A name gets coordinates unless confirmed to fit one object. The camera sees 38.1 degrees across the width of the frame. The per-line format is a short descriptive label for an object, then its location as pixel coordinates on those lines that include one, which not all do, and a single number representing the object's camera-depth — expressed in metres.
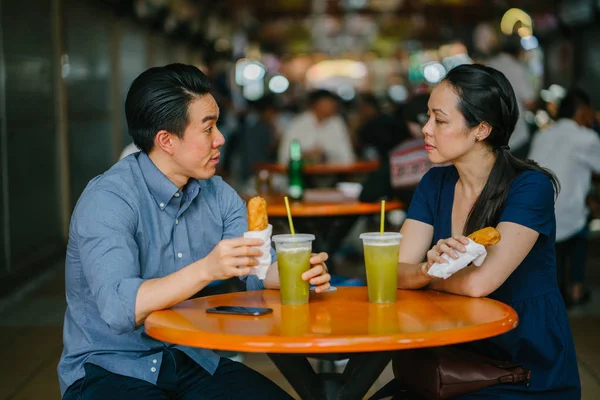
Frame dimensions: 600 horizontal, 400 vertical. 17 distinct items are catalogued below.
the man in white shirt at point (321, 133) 9.41
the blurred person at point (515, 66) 7.41
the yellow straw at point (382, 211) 2.29
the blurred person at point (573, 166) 5.88
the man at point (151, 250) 2.23
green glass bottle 5.48
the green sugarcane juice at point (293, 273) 2.20
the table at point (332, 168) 8.42
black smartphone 2.16
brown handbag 2.24
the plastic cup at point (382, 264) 2.25
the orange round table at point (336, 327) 1.89
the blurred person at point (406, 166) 5.20
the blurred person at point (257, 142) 11.44
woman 2.38
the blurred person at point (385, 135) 6.68
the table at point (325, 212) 5.13
